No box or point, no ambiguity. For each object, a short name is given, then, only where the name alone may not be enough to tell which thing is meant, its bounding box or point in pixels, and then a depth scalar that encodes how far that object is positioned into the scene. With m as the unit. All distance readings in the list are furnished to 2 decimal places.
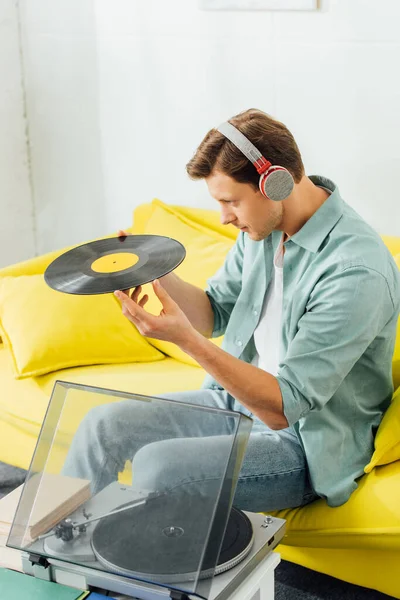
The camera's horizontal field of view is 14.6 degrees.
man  3.17
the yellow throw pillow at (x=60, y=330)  4.03
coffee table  2.95
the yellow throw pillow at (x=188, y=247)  4.15
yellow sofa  3.44
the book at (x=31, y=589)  2.92
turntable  2.87
